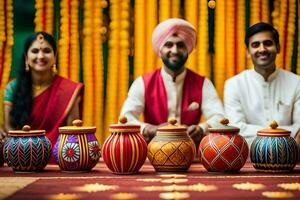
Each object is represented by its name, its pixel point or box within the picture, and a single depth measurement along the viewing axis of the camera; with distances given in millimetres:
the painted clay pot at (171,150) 2006
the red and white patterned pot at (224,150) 1978
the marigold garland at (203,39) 3896
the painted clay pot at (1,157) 2287
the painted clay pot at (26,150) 2055
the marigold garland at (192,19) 3910
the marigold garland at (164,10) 3904
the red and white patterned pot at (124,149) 1978
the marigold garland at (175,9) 3928
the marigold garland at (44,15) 3889
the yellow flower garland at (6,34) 3908
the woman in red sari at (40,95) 3283
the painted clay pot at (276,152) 1998
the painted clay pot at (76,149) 2053
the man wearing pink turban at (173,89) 3328
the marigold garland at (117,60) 3875
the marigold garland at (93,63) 3869
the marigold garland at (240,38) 3920
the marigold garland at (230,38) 3904
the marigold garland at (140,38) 3893
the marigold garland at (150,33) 3896
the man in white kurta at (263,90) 3294
